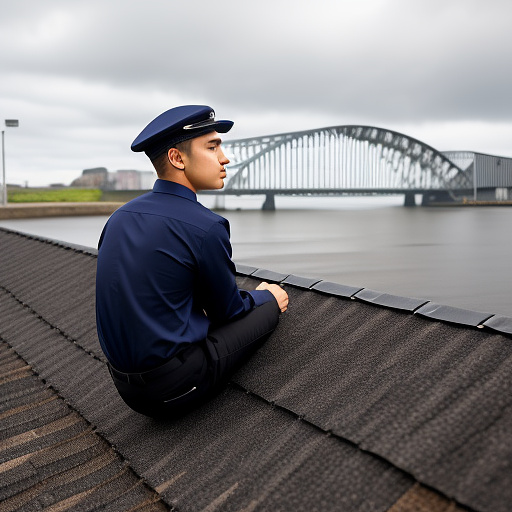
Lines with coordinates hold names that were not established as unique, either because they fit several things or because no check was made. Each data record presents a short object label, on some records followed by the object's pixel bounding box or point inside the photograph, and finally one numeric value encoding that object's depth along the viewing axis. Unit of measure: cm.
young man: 244
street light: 3750
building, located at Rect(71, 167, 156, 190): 5990
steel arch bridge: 7800
